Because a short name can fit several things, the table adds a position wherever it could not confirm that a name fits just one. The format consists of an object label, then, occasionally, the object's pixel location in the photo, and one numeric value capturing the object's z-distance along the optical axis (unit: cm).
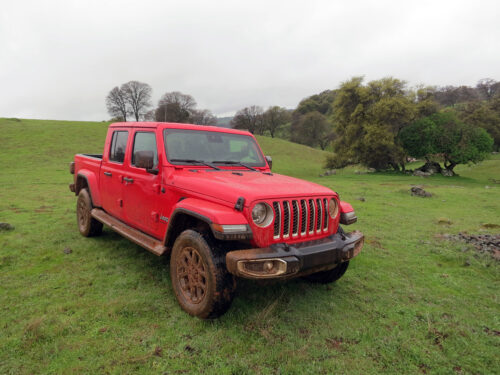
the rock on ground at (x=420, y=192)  1306
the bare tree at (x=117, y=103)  6462
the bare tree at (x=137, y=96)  6675
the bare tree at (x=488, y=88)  7512
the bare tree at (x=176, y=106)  5890
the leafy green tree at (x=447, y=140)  2562
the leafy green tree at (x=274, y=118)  7781
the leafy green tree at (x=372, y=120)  2727
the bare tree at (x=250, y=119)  7688
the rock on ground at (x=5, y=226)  633
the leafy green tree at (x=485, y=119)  3083
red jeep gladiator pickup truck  290
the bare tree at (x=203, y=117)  6893
